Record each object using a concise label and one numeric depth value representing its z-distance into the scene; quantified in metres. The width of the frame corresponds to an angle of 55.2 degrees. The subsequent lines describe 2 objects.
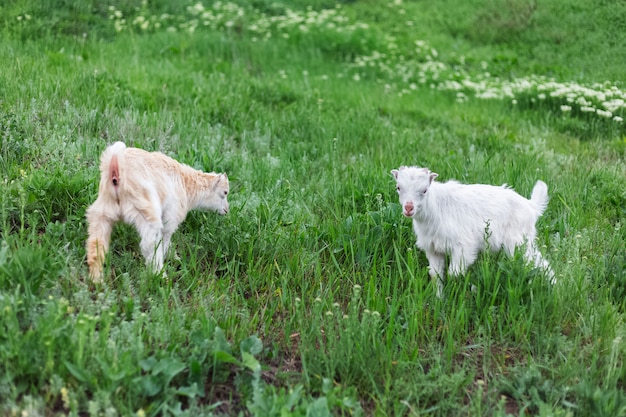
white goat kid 4.78
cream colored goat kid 4.30
